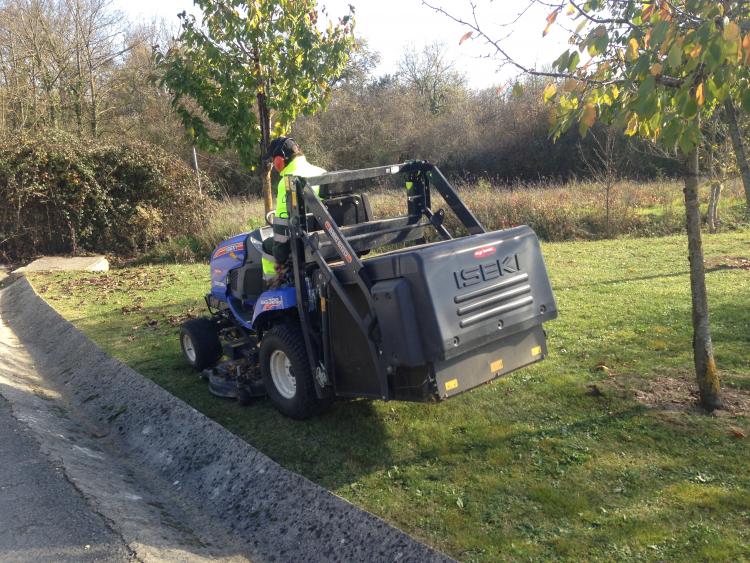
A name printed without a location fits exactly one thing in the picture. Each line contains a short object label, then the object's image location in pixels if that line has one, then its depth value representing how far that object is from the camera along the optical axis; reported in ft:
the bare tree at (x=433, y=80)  127.65
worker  17.69
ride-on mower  13.94
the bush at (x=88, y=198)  50.93
